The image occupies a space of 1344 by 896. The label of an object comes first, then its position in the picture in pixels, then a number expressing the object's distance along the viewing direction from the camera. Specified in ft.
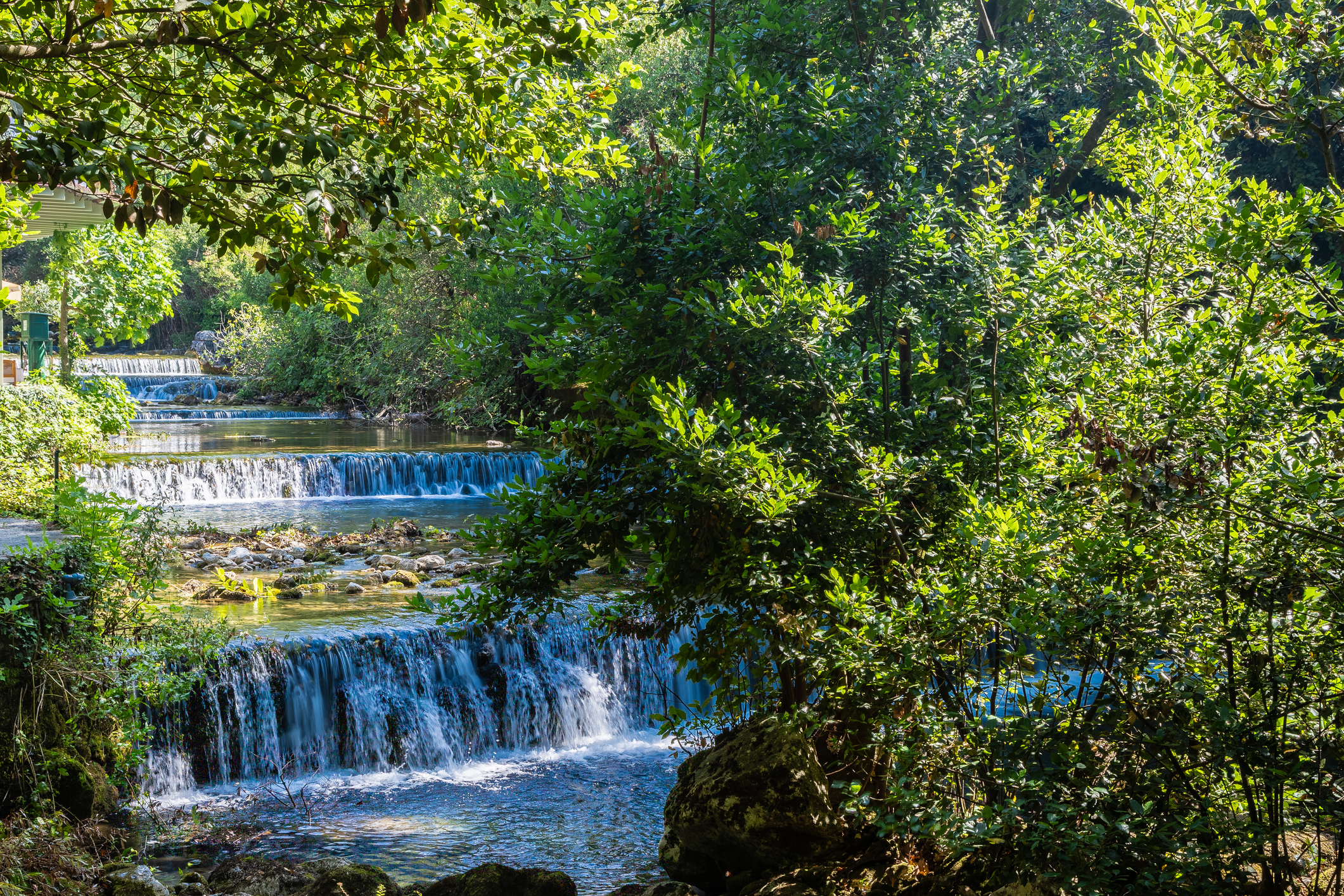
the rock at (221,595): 34.27
